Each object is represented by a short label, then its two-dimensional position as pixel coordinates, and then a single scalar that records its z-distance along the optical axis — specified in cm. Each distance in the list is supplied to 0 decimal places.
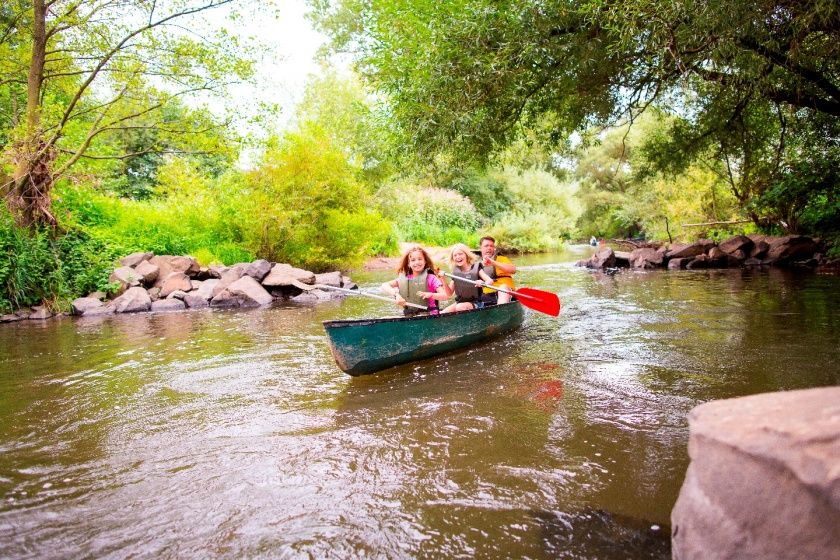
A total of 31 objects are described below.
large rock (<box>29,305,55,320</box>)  1058
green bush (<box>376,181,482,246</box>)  2563
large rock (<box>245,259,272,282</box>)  1298
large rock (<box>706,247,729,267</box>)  1579
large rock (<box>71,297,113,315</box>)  1105
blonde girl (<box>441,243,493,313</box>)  762
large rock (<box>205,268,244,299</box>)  1219
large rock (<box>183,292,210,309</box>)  1177
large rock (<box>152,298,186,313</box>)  1154
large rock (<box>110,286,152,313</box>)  1121
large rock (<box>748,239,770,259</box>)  1543
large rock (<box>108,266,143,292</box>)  1194
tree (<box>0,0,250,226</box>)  1108
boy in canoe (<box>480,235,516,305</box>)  798
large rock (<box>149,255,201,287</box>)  1287
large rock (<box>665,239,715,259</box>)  1673
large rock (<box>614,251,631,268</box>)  1814
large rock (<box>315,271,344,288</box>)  1349
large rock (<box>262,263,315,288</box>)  1279
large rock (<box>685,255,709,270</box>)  1596
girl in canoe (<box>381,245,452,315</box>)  666
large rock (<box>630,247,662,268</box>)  1716
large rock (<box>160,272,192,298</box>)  1218
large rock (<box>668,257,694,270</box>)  1642
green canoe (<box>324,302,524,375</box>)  521
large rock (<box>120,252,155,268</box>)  1266
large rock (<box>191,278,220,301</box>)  1199
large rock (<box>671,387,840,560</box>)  154
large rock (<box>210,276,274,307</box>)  1190
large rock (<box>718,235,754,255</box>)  1578
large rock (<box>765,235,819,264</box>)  1458
